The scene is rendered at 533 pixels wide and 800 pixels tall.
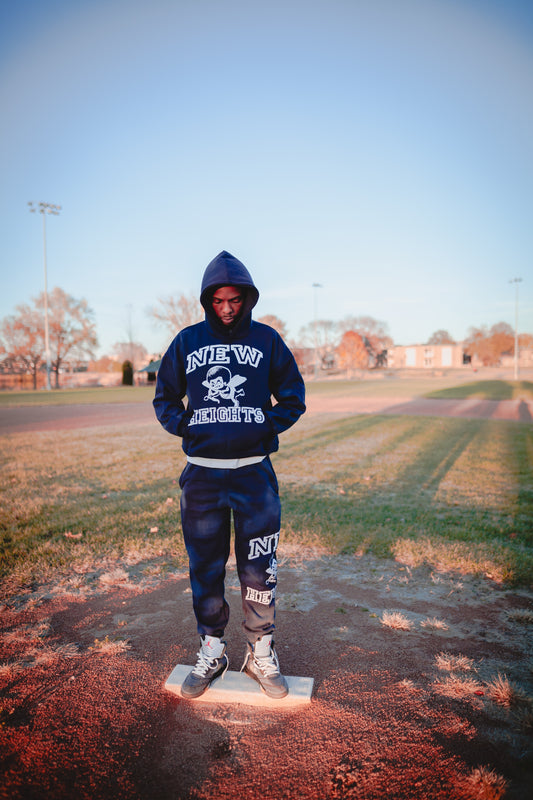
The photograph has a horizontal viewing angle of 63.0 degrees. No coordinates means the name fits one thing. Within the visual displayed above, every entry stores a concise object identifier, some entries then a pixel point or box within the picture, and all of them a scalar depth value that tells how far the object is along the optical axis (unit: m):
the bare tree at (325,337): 94.00
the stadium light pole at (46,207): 47.75
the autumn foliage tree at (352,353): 92.94
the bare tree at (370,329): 105.51
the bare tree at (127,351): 109.94
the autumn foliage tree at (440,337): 126.88
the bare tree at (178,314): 57.59
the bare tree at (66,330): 61.50
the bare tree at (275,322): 76.28
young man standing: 2.37
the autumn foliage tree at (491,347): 93.62
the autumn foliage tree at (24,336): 59.19
